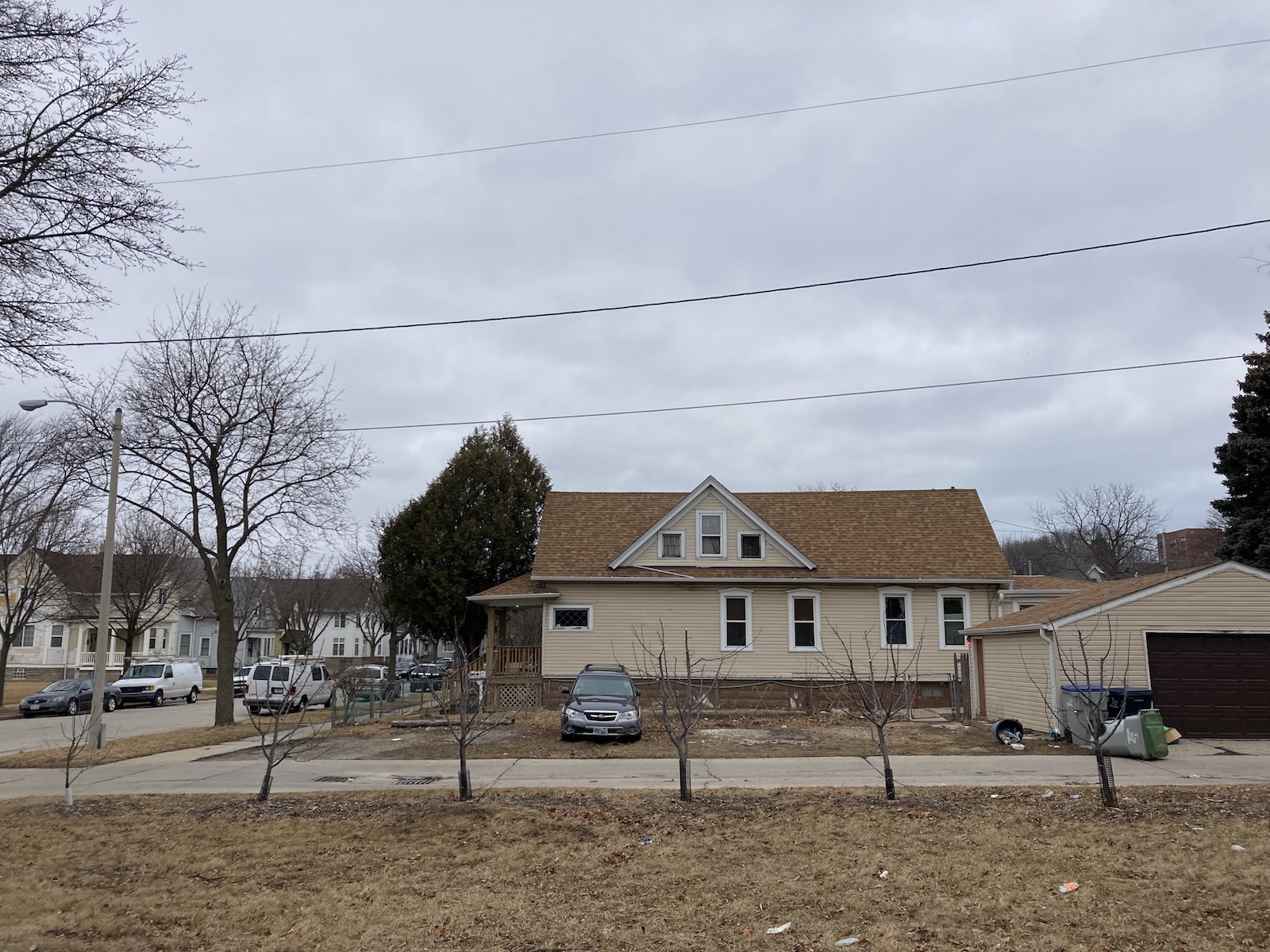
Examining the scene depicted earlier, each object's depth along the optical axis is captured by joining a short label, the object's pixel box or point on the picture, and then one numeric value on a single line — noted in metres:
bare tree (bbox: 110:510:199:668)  48.19
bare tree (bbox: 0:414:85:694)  33.75
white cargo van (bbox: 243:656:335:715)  29.88
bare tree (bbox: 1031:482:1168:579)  54.91
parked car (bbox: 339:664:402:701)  26.83
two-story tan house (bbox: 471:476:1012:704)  28.05
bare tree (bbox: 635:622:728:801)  24.88
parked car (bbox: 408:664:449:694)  34.74
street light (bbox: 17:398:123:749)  19.52
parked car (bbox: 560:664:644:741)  20.16
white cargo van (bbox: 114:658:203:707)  40.22
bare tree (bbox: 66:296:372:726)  22.92
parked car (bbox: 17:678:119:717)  33.50
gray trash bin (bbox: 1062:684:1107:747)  17.48
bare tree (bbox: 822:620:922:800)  26.19
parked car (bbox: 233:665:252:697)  39.69
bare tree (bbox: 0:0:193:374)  10.11
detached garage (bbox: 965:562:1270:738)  19.36
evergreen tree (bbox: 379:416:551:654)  37.72
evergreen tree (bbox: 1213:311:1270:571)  27.88
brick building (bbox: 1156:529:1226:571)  41.73
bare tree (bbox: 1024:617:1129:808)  18.86
